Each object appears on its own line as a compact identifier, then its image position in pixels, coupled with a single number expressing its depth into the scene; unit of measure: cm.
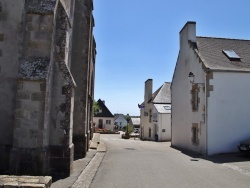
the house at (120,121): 7293
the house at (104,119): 5081
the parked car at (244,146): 1120
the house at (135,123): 5836
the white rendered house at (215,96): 1278
